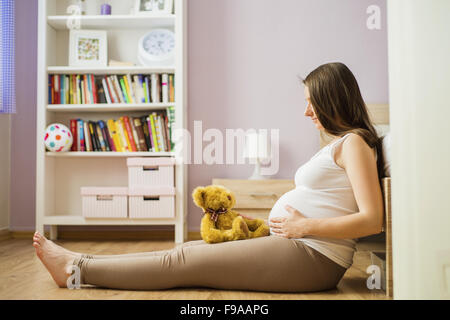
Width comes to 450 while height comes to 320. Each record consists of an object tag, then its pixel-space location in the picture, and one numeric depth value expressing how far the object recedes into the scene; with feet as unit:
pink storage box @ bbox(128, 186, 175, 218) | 8.59
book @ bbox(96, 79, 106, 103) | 9.17
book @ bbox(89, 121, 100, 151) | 9.11
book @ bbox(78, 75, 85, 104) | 9.14
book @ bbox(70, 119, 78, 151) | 9.16
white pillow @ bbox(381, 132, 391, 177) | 4.09
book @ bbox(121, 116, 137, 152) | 9.10
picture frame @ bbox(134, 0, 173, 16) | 9.16
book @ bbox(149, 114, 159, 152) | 9.03
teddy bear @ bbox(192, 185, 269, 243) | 4.36
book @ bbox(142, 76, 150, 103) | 9.05
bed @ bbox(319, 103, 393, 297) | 3.91
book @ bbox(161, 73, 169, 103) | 8.99
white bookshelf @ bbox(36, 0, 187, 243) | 8.80
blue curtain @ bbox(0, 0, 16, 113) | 8.36
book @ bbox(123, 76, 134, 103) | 9.08
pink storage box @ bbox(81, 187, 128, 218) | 8.59
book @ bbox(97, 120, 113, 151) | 9.12
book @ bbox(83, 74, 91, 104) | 9.13
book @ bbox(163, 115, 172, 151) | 9.01
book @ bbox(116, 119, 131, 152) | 9.10
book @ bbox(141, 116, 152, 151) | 9.10
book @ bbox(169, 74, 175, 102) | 9.04
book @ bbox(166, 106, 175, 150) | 8.89
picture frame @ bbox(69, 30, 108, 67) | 9.29
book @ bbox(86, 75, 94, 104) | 9.12
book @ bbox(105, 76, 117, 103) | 9.11
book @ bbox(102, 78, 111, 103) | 9.08
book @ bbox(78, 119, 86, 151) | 9.12
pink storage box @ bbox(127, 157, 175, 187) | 8.61
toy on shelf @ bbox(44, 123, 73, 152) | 8.73
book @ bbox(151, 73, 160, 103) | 9.04
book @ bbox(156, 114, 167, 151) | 9.02
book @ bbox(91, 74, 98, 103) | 9.12
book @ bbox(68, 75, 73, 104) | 9.18
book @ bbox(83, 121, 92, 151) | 9.11
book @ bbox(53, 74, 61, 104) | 9.15
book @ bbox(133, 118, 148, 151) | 9.06
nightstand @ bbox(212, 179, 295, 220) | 8.50
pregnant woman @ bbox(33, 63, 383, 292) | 3.98
